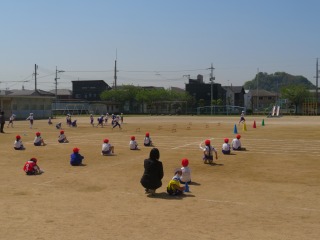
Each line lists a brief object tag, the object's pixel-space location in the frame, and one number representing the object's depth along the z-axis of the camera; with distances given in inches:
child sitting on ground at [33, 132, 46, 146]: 962.7
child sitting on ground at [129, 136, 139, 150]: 871.7
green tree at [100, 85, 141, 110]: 4244.6
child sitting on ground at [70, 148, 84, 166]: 641.0
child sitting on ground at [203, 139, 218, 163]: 658.2
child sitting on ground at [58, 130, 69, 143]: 1035.3
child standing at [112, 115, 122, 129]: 1601.1
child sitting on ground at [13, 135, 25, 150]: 878.4
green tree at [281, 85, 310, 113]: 3831.2
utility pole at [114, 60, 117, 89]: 4304.9
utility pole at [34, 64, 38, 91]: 3833.7
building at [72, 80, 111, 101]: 4958.2
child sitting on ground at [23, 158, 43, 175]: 561.0
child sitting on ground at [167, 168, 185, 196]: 427.5
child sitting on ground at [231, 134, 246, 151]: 839.1
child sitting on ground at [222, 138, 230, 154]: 781.1
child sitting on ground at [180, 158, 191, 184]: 483.2
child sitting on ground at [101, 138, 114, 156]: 770.8
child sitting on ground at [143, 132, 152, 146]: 935.7
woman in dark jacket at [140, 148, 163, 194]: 426.0
